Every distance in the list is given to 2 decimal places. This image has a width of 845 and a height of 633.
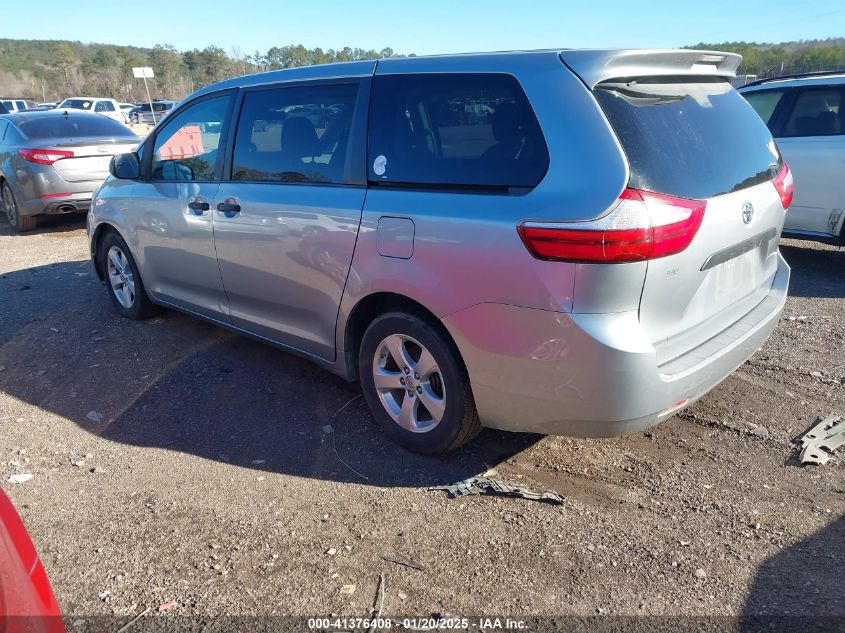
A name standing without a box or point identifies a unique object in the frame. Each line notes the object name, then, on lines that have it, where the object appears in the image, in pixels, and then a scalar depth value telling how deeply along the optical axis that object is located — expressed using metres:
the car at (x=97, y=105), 31.88
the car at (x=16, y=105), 29.16
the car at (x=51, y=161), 9.25
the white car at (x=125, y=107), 40.34
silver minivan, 2.62
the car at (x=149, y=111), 36.97
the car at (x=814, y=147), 6.27
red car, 1.58
